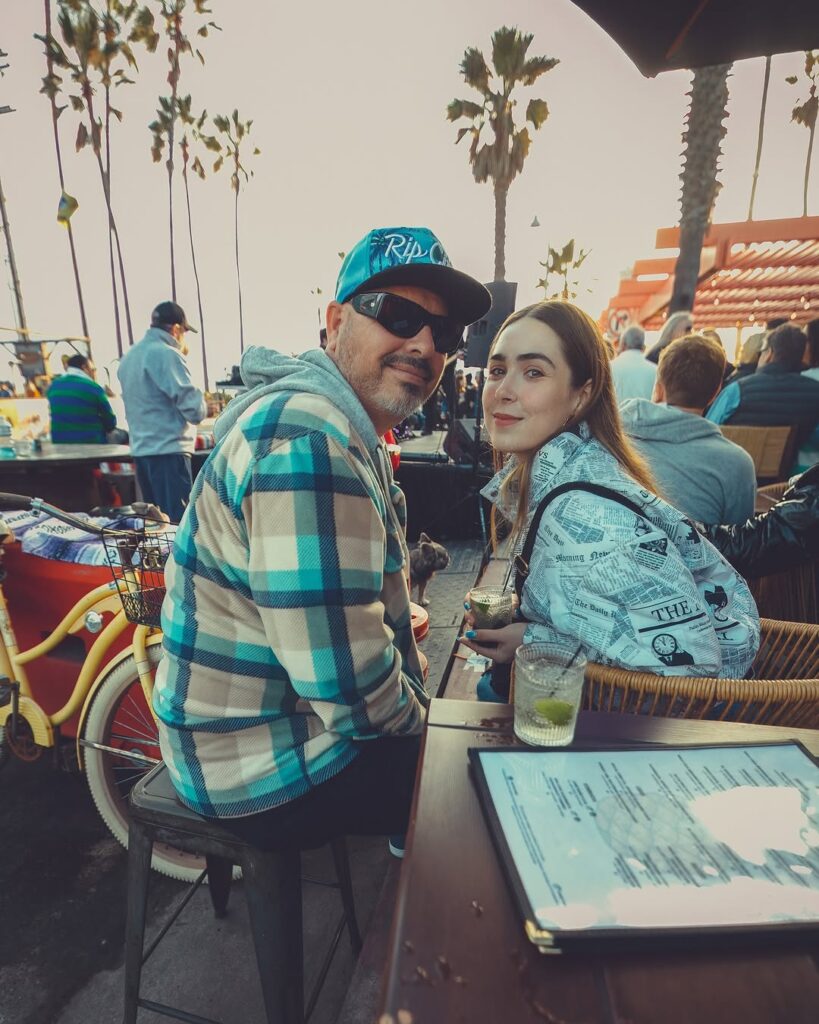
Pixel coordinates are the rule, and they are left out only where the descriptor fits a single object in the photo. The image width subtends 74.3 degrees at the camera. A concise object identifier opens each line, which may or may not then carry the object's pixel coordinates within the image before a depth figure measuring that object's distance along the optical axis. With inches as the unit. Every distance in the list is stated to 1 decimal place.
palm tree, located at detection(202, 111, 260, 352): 1165.1
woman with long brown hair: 55.5
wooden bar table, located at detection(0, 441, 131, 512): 187.9
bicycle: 82.1
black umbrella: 82.5
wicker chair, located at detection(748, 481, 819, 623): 100.7
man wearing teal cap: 46.3
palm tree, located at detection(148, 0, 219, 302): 835.4
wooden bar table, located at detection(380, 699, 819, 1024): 22.6
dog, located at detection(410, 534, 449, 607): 113.1
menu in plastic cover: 26.0
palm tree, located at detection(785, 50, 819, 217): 1077.1
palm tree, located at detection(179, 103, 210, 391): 979.3
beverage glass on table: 41.8
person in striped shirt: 230.5
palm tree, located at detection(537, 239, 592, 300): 1414.9
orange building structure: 341.1
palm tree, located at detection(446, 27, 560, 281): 722.2
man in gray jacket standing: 195.8
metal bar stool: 52.2
